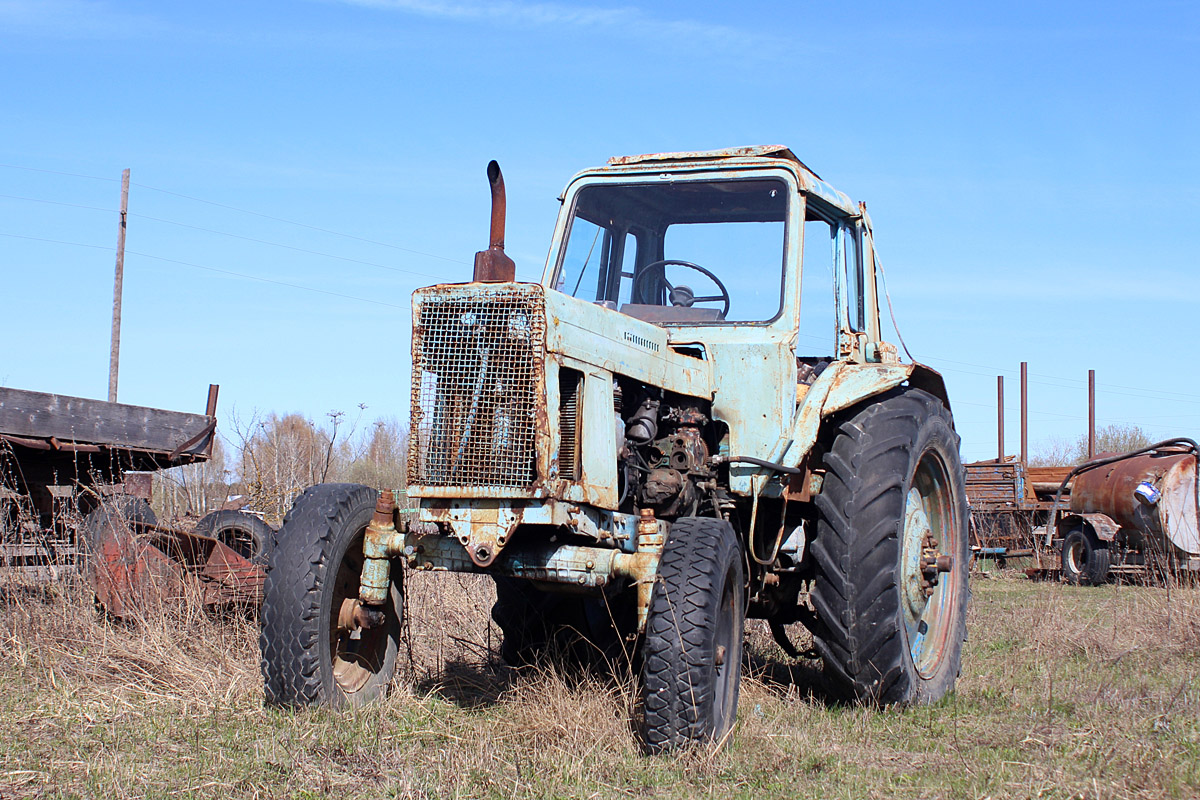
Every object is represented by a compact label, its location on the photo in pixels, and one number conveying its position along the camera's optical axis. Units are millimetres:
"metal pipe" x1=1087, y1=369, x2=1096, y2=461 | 27350
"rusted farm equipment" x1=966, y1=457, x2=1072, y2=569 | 19016
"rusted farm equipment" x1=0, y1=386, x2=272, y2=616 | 6758
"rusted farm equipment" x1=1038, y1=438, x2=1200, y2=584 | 14812
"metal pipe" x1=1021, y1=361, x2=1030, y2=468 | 27781
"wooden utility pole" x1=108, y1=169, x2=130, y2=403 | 21922
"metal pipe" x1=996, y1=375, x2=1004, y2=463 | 27938
